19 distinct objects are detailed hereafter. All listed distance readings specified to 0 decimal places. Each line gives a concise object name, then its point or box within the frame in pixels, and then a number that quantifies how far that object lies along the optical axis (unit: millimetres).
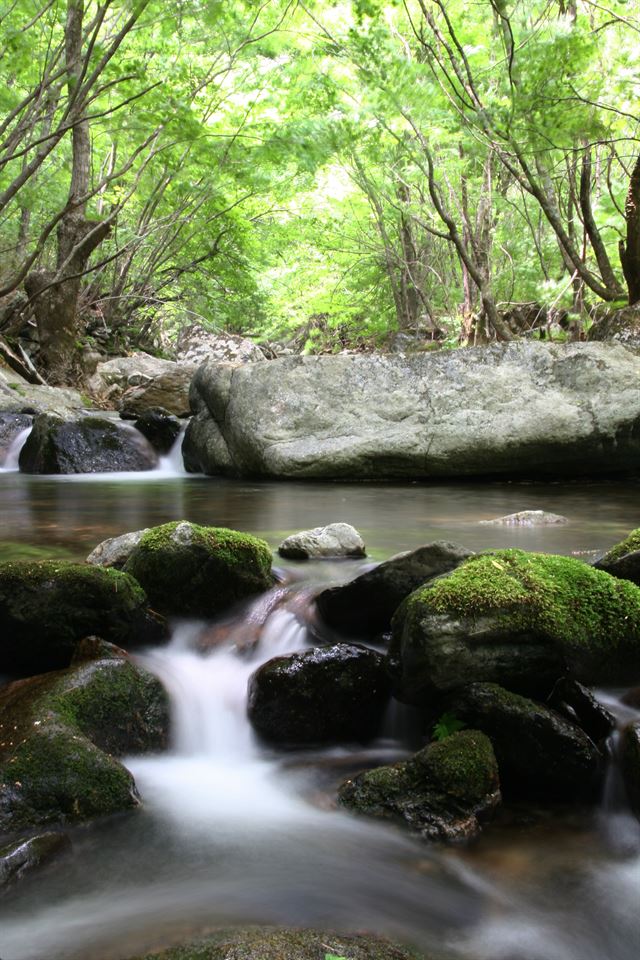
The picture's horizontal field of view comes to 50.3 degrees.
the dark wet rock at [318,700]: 3045
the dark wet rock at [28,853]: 2072
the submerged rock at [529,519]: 5660
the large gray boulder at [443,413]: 8422
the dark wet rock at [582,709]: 2793
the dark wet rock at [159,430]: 11320
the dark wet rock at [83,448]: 10281
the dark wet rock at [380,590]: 3496
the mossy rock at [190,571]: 3725
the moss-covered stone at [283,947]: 1670
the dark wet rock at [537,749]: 2613
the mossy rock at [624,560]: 3385
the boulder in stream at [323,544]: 4609
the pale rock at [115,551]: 4064
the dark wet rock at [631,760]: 2523
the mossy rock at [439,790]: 2404
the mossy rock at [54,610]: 3141
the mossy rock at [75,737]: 2355
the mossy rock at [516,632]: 2812
